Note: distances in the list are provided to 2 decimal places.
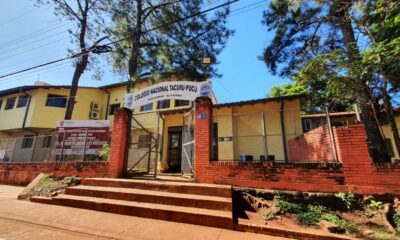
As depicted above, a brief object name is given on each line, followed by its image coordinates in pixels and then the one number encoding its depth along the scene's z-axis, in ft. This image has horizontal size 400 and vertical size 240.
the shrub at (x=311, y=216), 13.04
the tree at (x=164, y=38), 37.06
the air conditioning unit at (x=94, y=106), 56.18
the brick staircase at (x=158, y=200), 13.62
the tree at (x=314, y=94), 26.94
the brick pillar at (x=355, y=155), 14.17
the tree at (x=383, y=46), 16.88
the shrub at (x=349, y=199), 13.92
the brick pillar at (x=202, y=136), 18.66
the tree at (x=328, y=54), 21.47
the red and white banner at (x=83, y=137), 30.58
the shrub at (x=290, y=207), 14.17
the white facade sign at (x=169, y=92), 21.83
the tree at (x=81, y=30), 46.44
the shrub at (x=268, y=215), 13.73
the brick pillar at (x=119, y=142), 22.39
